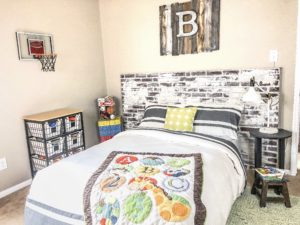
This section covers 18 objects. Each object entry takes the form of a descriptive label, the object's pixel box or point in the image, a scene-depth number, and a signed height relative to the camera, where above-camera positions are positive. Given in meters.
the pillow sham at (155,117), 2.96 -0.56
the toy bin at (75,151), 3.04 -0.95
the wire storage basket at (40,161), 2.80 -0.97
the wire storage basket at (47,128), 2.72 -0.60
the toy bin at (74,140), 3.01 -0.81
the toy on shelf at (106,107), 3.66 -0.52
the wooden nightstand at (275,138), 2.51 -0.78
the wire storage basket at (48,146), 2.76 -0.80
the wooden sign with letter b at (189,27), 2.99 +0.50
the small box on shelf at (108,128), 3.55 -0.79
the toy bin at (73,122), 2.97 -0.59
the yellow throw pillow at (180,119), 2.72 -0.55
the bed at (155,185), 1.46 -0.76
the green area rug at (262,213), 2.05 -1.25
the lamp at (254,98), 2.62 -0.34
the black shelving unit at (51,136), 2.74 -0.70
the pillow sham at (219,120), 2.64 -0.57
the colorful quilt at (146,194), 1.42 -0.74
